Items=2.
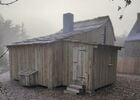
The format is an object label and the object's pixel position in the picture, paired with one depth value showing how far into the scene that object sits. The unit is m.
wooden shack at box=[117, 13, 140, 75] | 19.15
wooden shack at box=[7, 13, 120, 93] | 9.92
